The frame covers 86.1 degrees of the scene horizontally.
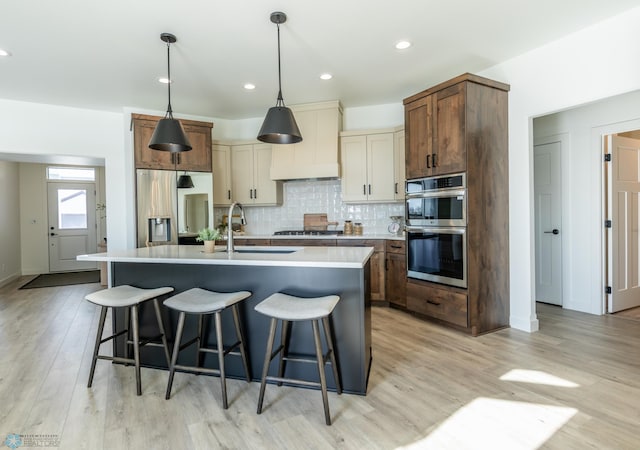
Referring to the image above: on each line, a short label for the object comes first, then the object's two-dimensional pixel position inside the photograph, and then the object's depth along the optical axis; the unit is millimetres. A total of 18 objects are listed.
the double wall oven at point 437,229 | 3340
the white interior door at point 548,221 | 4281
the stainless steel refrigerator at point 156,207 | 4387
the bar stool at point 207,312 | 2141
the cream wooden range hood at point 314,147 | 4691
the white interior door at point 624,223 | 3953
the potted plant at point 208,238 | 2840
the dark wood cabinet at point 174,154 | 4414
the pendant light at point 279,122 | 2510
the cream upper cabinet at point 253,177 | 5168
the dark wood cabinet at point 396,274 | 4164
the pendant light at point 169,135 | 2744
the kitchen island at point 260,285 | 2291
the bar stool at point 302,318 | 1953
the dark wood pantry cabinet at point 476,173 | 3301
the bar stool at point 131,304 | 2328
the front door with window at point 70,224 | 7605
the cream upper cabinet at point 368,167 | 4621
